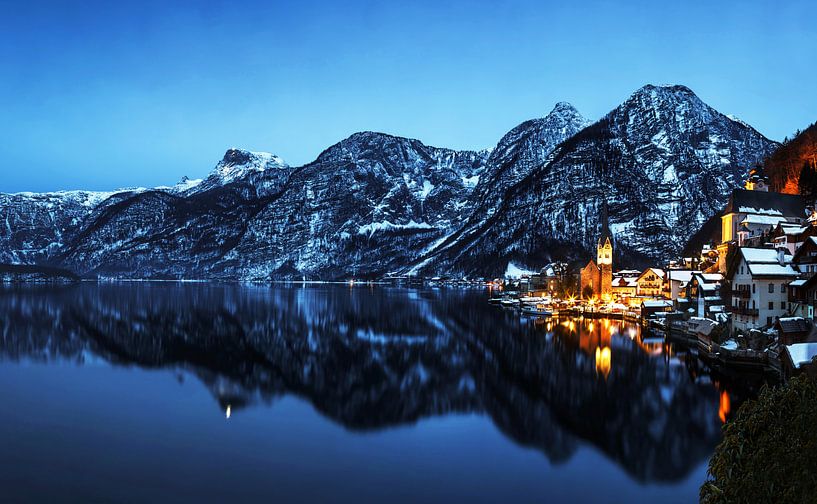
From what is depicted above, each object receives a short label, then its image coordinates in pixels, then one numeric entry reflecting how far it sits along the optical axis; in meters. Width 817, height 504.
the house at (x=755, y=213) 90.75
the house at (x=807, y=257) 52.06
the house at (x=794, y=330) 44.16
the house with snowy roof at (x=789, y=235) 63.47
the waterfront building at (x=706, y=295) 70.48
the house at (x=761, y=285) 53.31
